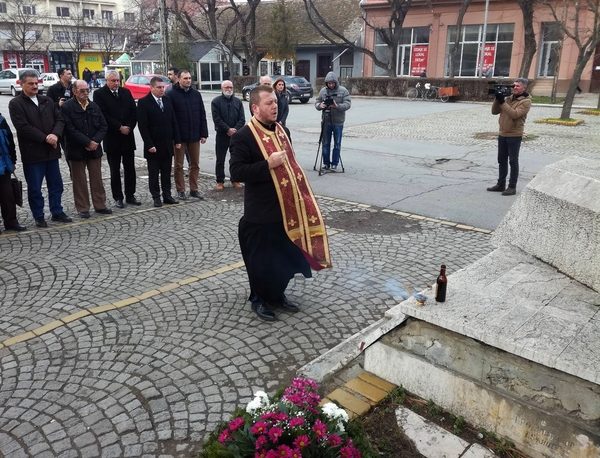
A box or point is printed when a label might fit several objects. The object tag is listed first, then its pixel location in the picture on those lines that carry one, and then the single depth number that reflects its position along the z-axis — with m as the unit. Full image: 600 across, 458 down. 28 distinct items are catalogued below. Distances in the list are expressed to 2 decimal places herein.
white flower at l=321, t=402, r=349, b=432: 2.64
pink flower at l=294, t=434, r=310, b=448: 2.32
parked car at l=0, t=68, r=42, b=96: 38.06
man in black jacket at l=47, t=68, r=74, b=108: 10.20
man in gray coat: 10.55
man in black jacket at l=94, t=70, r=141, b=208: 8.10
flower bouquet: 2.35
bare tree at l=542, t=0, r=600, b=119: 18.00
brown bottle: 3.29
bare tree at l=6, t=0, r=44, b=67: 54.03
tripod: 10.57
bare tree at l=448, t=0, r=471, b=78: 33.31
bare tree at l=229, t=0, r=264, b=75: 37.91
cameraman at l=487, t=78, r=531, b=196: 8.67
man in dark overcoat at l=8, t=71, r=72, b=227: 7.03
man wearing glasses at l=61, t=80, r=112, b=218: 7.49
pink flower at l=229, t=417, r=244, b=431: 2.53
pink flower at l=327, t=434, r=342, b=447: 2.41
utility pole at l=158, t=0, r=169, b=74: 19.59
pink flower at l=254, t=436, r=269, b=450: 2.34
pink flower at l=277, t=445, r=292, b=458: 2.27
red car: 28.42
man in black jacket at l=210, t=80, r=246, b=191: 9.46
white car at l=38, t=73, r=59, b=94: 38.44
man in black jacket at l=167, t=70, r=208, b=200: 8.65
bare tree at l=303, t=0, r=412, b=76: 35.62
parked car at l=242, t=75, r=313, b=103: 28.97
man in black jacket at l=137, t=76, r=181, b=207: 8.14
